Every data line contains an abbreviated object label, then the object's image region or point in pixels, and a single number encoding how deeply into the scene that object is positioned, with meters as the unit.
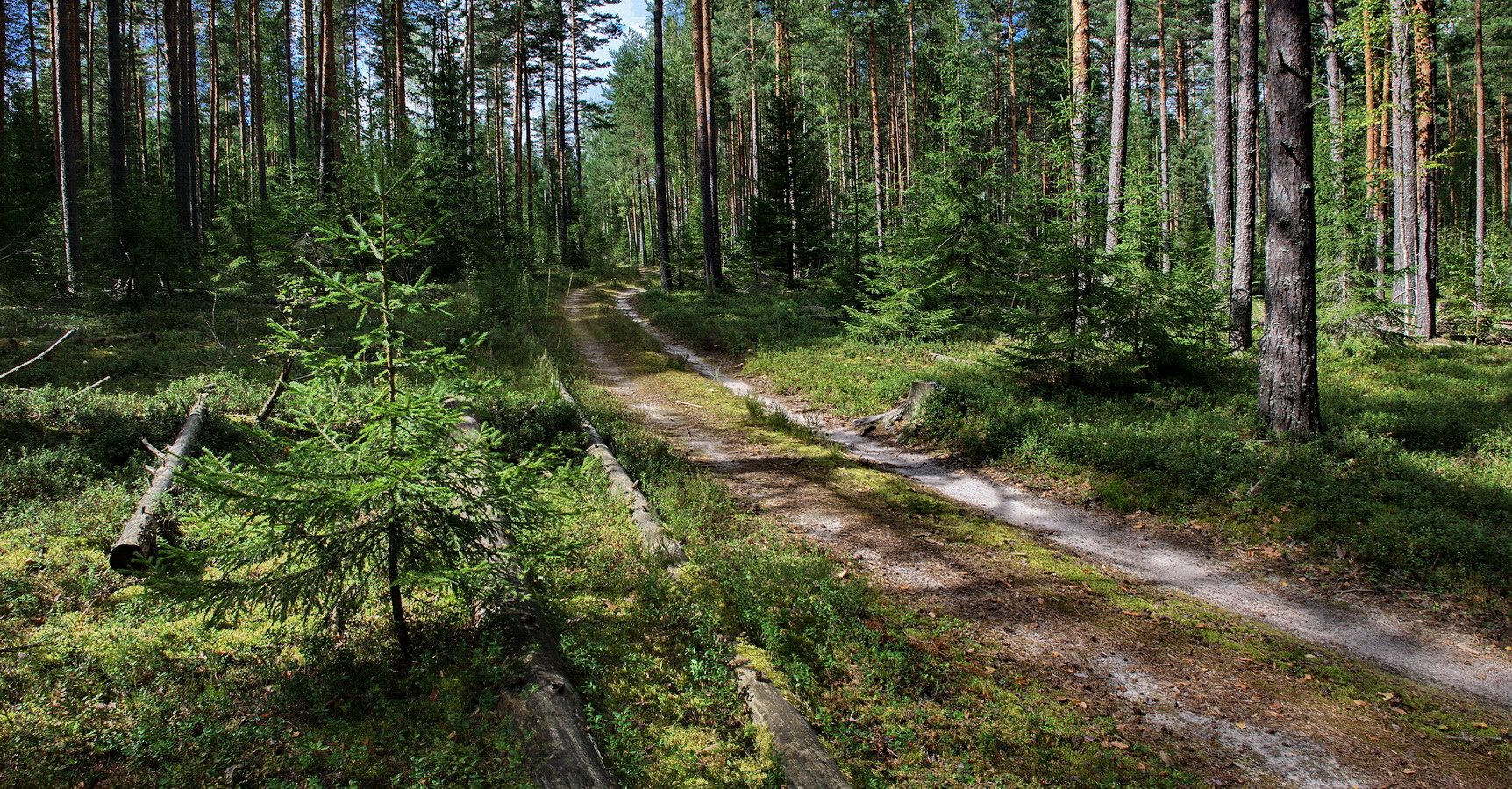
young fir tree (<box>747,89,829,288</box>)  25.33
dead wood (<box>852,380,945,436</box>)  11.16
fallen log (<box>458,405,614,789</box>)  3.42
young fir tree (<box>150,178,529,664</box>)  3.54
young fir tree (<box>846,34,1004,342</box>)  15.70
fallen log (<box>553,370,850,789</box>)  3.55
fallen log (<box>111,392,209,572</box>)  5.09
